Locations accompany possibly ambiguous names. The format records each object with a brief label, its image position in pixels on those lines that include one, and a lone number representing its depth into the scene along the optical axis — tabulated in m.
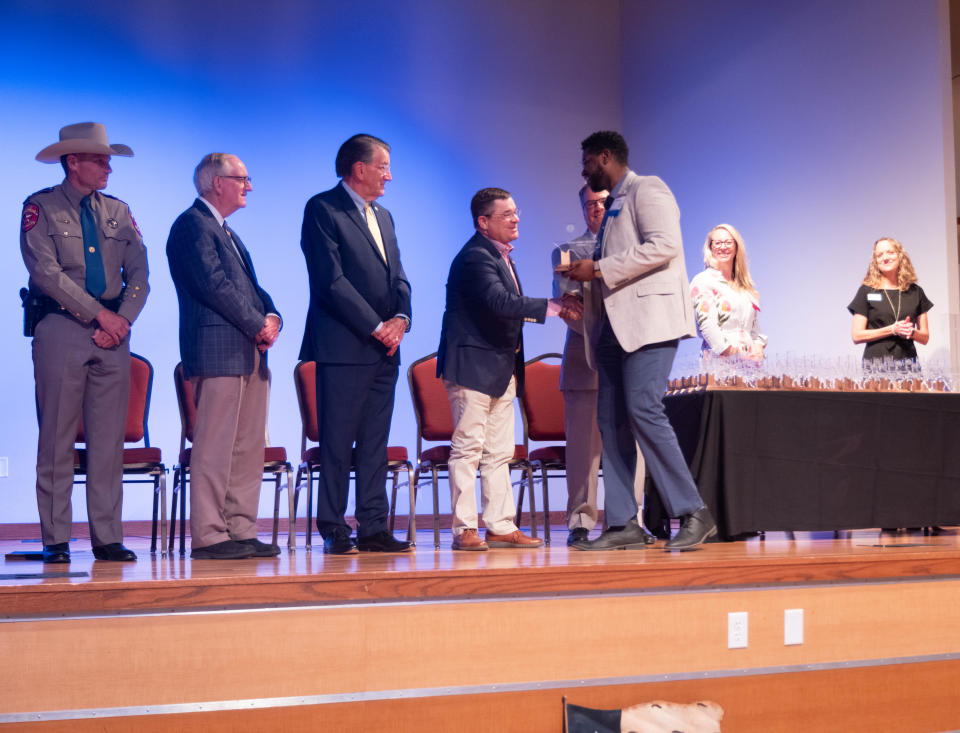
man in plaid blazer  3.46
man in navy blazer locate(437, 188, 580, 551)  3.74
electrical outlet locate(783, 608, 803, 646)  2.92
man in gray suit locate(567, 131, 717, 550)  3.50
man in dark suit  3.58
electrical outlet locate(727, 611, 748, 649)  2.88
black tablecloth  4.08
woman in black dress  5.52
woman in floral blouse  4.60
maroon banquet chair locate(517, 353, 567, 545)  5.23
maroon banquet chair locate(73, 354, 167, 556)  4.47
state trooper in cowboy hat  3.61
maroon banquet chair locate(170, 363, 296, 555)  4.82
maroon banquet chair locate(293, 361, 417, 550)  4.78
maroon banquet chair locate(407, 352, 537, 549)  5.04
